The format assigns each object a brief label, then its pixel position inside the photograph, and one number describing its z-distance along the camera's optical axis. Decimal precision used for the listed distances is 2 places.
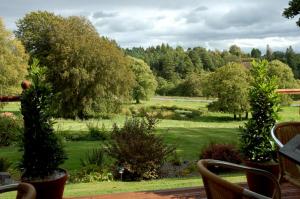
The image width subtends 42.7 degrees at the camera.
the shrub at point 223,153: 7.63
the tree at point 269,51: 67.31
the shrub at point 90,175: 6.46
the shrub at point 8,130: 14.16
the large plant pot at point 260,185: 3.90
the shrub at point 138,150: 6.66
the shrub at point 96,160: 7.38
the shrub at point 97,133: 15.77
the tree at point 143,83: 44.59
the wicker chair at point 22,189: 1.42
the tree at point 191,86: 53.09
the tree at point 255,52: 79.90
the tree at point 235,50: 79.59
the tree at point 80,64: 27.55
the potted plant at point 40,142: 3.38
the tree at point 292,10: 8.89
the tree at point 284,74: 37.04
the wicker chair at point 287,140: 2.31
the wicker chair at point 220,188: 1.46
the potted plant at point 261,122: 4.20
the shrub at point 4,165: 7.26
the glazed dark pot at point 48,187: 3.27
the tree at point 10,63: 25.45
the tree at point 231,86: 30.03
